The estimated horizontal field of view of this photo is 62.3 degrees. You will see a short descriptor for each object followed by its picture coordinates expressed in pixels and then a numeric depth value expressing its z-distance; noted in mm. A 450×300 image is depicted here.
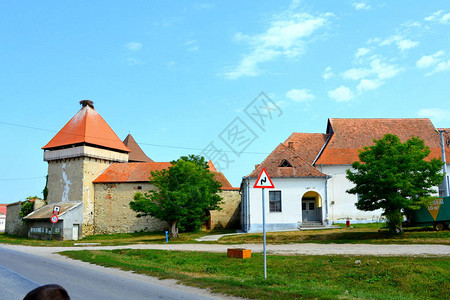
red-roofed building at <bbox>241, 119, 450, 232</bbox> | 31484
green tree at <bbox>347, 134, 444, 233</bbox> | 21750
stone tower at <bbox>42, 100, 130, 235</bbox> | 40594
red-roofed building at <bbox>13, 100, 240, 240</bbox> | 39719
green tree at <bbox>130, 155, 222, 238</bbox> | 29641
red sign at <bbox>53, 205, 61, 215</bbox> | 33156
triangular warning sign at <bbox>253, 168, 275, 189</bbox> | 10653
